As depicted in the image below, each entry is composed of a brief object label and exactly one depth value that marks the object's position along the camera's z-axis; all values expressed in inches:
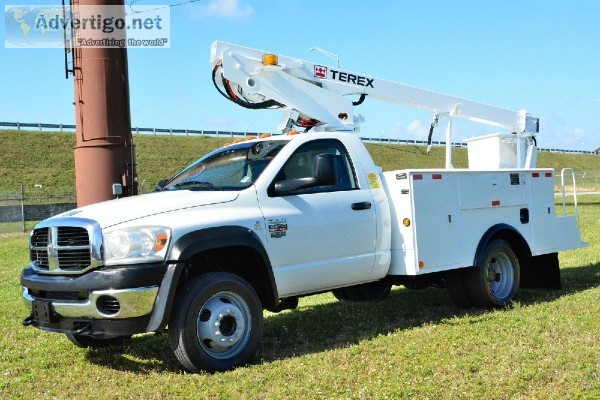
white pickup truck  215.2
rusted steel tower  579.5
